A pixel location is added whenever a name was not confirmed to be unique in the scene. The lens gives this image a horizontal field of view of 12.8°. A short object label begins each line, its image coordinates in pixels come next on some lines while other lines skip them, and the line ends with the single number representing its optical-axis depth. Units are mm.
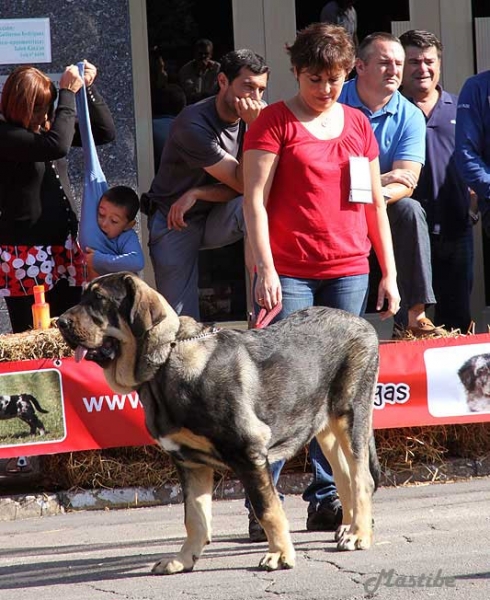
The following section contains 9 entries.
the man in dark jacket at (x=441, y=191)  14211
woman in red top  9958
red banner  12392
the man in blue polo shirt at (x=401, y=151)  13150
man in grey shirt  12433
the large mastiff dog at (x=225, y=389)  8802
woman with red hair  12460
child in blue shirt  12859
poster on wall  15806
